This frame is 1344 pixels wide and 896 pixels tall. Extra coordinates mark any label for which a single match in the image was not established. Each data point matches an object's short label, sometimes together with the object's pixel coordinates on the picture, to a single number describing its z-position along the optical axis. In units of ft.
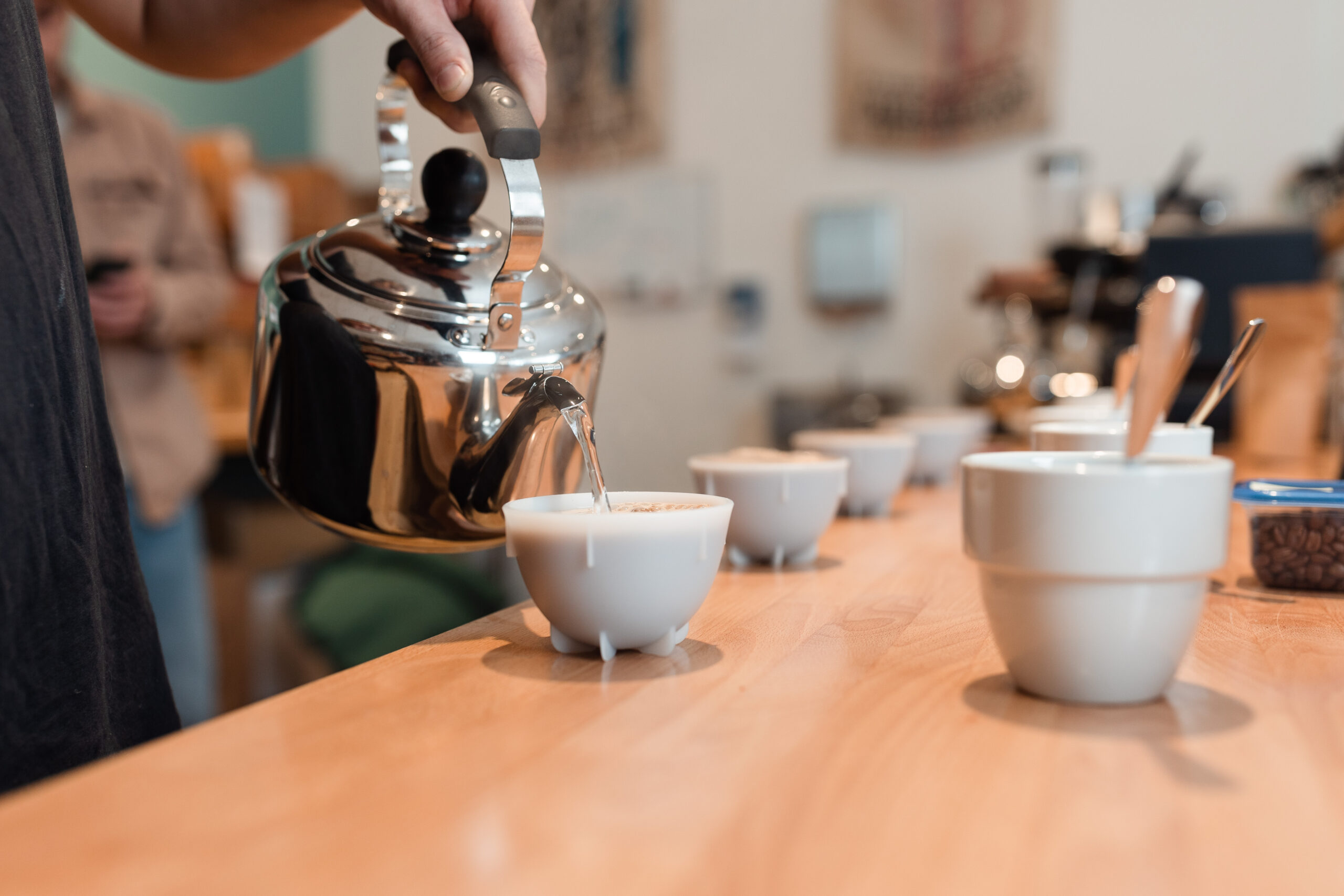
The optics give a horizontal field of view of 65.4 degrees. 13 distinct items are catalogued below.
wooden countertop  1.00
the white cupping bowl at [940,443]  4.12
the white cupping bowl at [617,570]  1.63
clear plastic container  2.20
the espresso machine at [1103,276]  6.35
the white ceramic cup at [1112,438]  2.26
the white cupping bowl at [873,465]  3.22
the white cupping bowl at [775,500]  2.39
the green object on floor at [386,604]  7.04
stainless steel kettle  1.92
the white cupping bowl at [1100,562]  1.39
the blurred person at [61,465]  1.81
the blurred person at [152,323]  6.53
